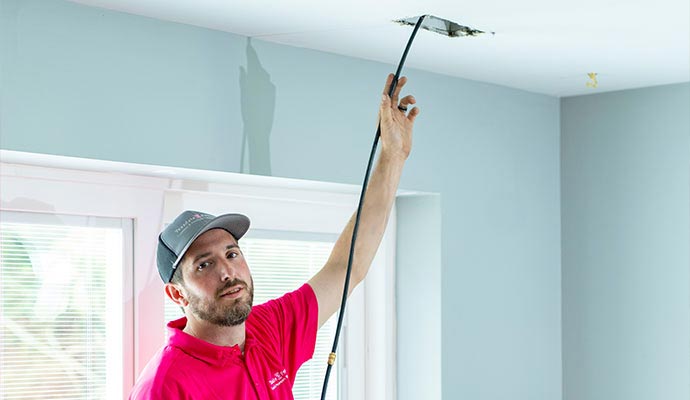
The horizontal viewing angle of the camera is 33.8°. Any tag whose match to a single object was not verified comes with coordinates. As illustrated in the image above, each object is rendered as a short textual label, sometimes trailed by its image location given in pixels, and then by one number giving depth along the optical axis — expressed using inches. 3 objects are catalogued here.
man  87.9
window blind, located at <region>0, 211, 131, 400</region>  104.5
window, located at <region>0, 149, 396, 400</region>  104.3
